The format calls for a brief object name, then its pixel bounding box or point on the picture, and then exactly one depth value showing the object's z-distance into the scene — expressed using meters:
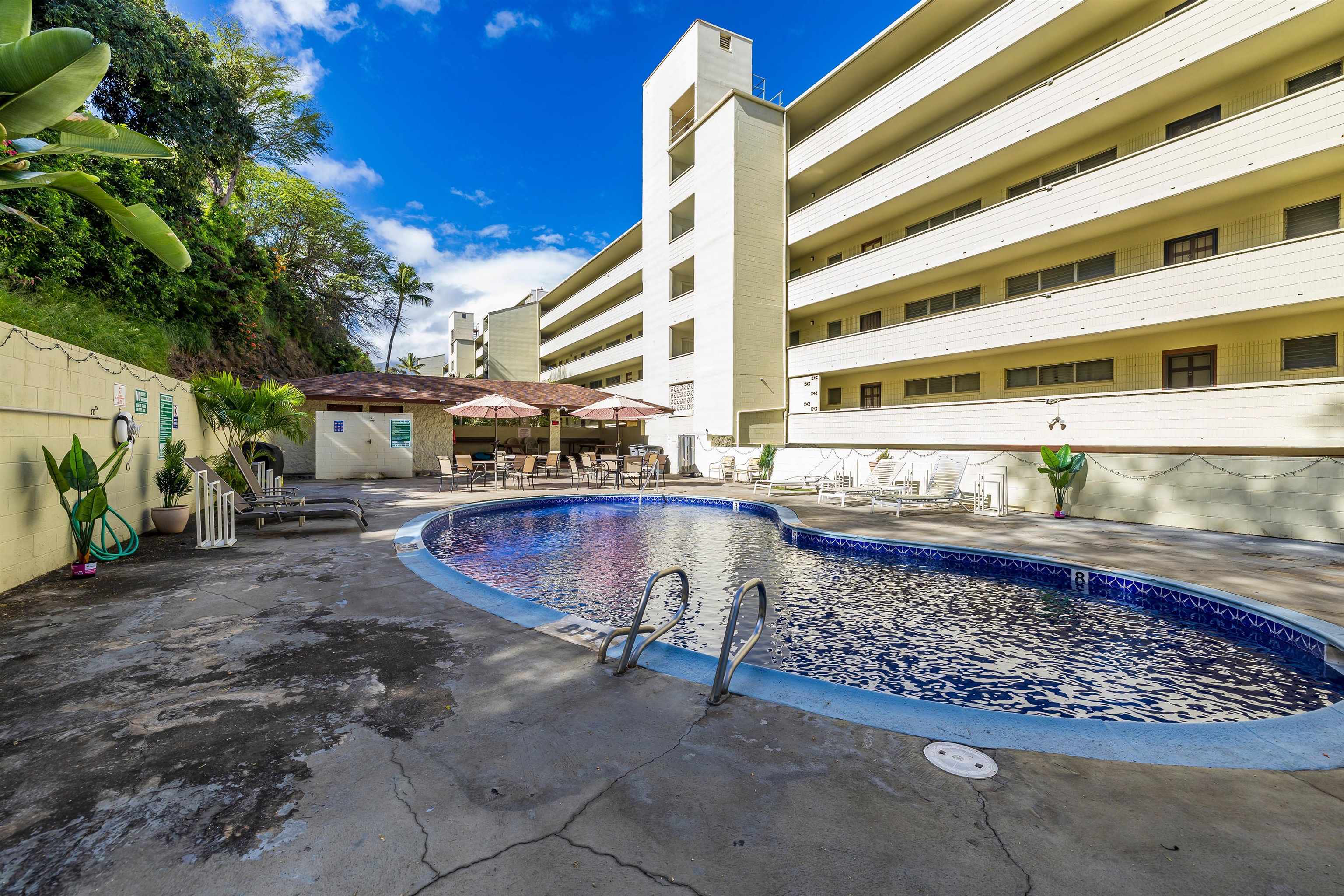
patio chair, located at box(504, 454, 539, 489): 16.94
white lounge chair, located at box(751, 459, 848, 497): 16.03
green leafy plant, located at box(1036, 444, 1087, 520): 11.12
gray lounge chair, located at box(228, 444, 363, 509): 9.03
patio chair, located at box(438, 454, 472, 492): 14.91
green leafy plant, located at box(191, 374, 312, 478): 10.77
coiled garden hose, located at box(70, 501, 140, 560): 6.21
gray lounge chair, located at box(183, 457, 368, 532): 8.32
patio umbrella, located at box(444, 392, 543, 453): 16.80
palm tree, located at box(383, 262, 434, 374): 43.19
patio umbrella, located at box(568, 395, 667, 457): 17.33
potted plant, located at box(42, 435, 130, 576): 5.42
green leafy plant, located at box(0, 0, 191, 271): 3.83
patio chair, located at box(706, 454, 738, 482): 20.59
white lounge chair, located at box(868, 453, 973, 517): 11.71
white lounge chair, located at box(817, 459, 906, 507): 13.55
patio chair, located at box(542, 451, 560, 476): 19.75
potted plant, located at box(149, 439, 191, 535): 7.96
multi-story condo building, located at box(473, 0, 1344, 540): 11.16
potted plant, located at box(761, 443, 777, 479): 18.70
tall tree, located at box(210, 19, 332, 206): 25.33
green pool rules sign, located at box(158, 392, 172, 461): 8.75
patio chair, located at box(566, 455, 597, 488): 18.77
